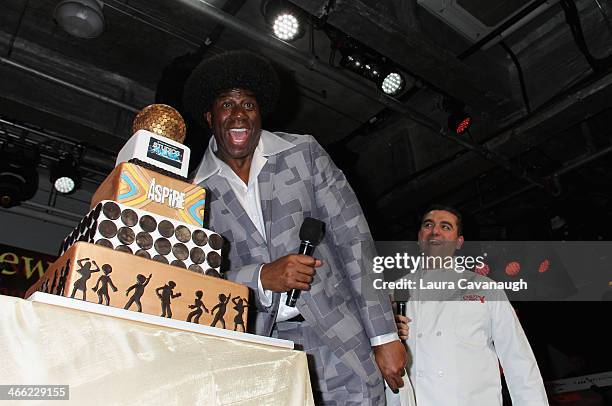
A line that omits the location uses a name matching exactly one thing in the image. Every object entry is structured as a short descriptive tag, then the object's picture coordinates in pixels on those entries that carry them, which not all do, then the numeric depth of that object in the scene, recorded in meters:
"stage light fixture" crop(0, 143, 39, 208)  5.45
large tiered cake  0.95
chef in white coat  2.39
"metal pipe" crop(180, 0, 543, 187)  3.47
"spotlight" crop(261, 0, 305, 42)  3.76
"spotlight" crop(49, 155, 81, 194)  5.69
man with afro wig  1.45
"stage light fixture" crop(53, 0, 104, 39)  3.79
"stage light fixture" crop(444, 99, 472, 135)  4.68
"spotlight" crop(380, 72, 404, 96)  4.36
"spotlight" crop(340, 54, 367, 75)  4.19
